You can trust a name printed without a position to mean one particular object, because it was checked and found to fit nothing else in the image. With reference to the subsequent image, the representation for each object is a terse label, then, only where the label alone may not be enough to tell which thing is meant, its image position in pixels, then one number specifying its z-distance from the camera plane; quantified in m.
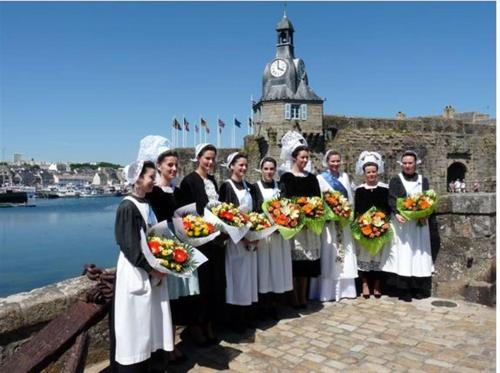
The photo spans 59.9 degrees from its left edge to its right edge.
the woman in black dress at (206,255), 3.78
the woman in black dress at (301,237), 4.76
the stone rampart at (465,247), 4.98
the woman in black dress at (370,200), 5.13
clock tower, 25.73
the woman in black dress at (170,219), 3.40
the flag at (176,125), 38.22
